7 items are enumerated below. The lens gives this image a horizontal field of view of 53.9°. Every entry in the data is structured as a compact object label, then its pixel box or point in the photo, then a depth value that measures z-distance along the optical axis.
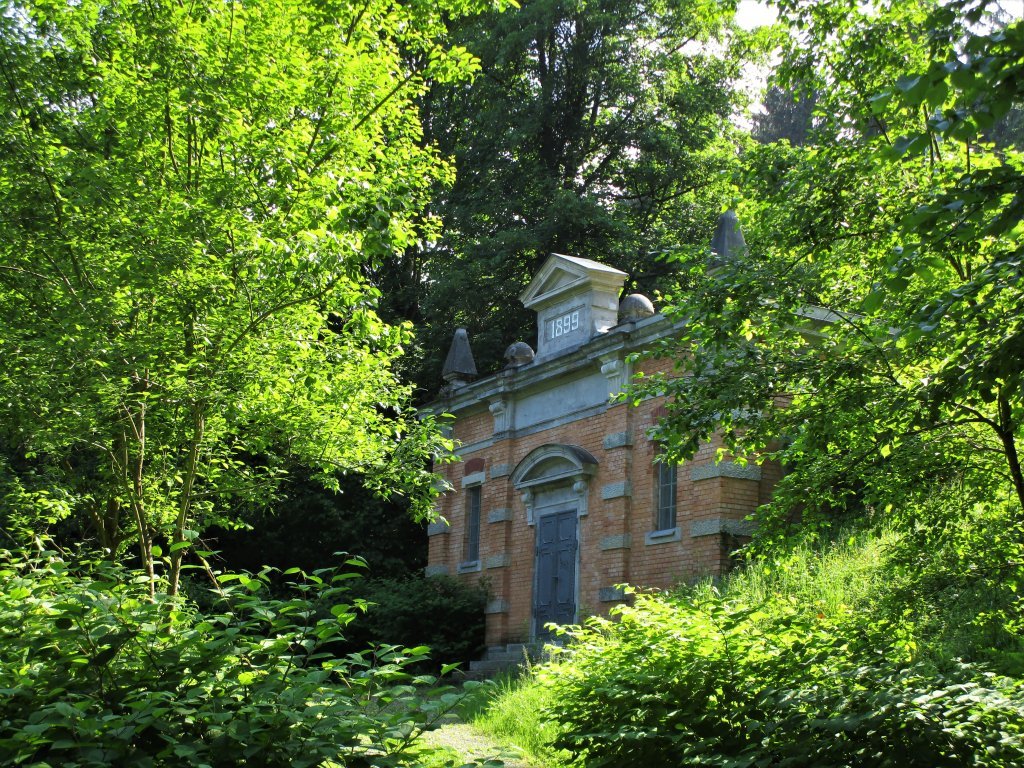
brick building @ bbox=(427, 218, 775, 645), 14.93
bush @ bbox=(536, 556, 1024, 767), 4.96
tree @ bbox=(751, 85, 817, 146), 45.12
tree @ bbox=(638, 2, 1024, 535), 6.68
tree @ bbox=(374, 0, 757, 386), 26.41
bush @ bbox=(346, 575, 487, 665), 18.80
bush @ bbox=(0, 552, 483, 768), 4.16
